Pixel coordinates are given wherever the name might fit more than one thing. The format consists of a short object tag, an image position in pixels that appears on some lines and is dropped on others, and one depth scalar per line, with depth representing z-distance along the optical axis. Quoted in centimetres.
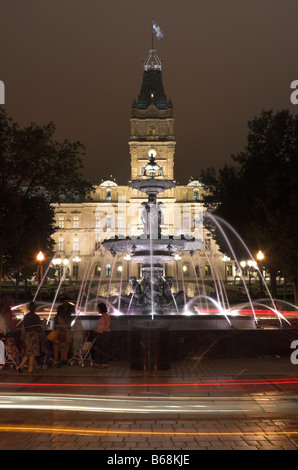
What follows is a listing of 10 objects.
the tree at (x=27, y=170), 2736
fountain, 1983
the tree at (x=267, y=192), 3069
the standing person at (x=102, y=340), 1301
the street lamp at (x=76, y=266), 8906
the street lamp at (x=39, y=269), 2439
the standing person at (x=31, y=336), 1245
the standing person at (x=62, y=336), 1337
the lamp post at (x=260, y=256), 2844
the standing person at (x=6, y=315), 1333
